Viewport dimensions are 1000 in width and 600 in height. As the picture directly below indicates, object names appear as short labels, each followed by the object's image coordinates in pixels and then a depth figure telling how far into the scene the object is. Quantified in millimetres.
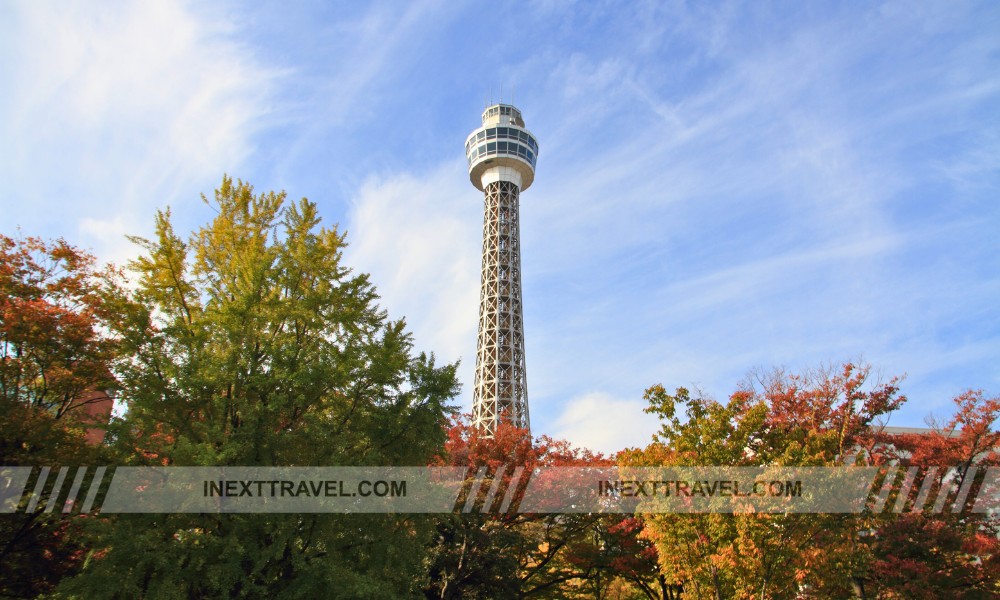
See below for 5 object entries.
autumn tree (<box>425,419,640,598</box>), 16906
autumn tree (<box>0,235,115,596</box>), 11539
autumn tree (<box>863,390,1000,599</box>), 13227
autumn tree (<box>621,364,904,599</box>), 10367
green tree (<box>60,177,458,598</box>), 9312
